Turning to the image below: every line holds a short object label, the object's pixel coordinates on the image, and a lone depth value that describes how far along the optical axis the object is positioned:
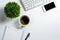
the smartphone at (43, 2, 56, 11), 1.45
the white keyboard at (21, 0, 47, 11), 1.41
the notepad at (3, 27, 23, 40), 1.38
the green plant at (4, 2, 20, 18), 1.31
